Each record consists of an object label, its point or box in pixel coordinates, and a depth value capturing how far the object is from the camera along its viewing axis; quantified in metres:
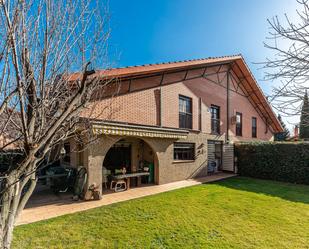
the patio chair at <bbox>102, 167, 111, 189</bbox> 13.73
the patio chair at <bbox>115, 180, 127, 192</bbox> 13.39
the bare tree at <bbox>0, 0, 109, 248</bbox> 2.78
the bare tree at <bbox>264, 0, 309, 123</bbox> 3.79
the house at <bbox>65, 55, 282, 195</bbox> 12.70
